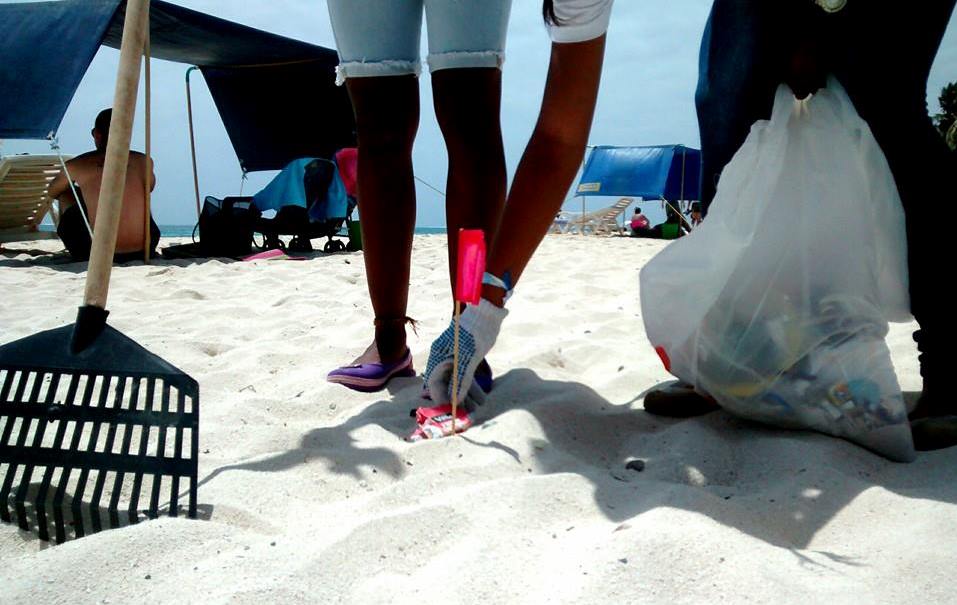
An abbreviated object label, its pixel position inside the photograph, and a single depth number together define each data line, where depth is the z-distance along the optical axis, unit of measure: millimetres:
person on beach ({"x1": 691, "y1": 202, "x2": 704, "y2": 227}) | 10820
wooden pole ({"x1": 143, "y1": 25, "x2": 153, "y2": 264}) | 4055
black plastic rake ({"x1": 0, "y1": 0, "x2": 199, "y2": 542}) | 839
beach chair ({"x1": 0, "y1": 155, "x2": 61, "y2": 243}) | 4367
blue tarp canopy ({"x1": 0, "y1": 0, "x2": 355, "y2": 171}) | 3797
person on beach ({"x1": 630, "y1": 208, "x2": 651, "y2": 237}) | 10992
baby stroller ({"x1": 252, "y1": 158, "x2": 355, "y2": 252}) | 4871
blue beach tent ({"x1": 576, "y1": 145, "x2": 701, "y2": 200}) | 11414
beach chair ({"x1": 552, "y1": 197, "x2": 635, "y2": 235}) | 12422
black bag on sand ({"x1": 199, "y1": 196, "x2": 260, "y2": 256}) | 4508
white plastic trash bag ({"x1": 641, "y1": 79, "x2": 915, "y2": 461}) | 1031
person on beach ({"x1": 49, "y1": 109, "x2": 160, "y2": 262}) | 3959
